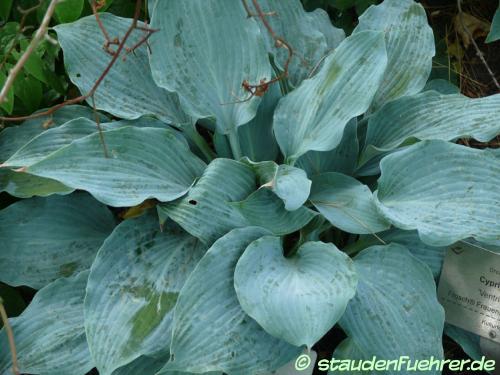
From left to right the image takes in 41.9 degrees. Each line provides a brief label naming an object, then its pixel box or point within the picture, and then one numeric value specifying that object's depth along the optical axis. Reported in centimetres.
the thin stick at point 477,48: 160
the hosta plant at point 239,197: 102
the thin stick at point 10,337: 92
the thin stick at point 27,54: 88
